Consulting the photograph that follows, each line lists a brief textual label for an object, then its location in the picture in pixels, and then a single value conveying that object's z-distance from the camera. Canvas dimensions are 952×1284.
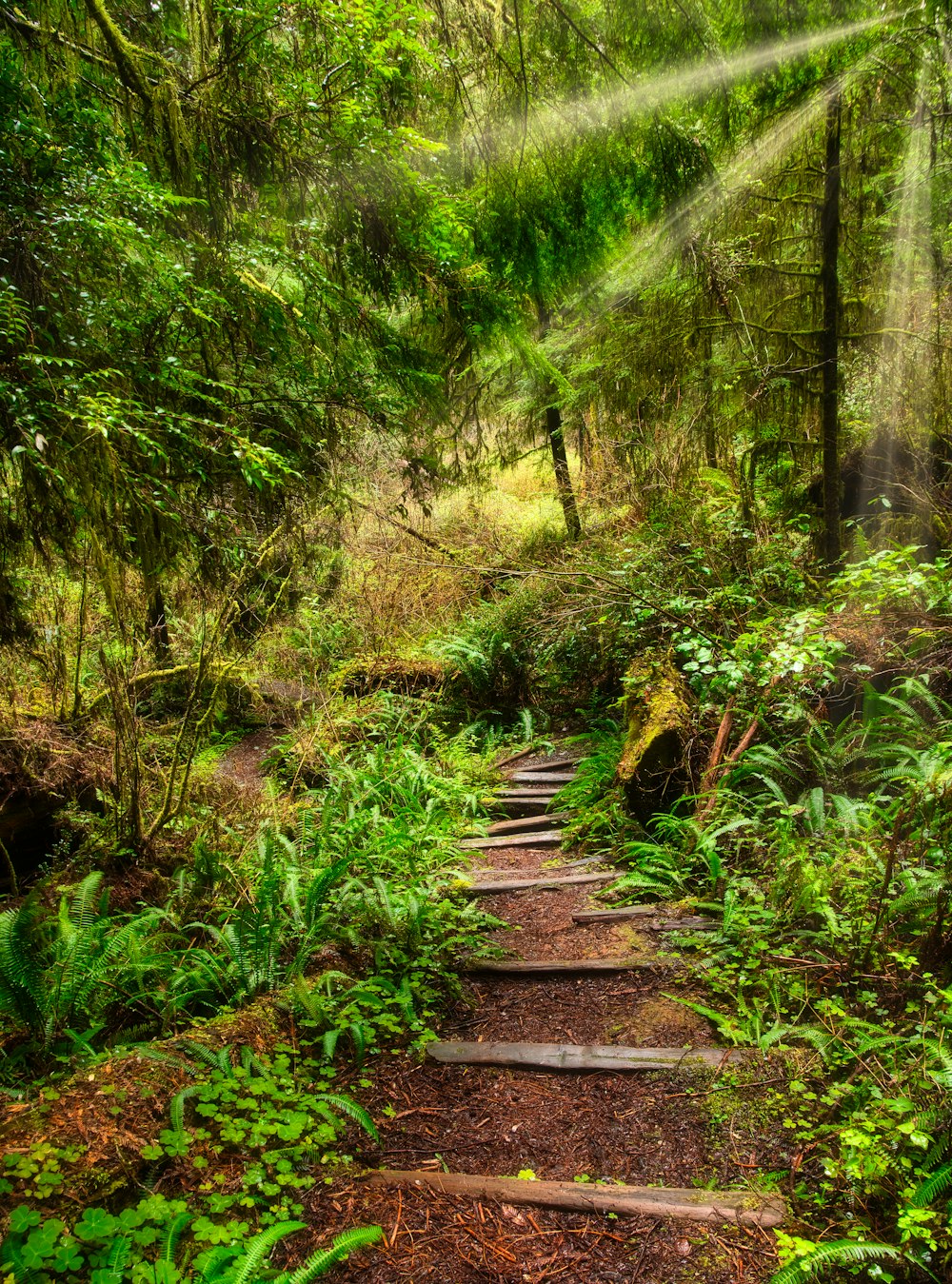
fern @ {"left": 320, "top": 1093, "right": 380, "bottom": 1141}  2.45
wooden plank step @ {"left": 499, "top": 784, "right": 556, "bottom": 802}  6.52
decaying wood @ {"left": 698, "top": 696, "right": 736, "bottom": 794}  4.83
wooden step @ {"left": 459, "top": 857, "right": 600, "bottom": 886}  4.92
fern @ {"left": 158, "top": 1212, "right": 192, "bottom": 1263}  1.78
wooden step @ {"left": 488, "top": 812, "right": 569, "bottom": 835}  6.03
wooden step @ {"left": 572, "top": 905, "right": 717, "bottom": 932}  3.73
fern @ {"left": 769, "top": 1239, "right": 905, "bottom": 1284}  1.77
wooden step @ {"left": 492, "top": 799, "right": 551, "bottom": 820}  6.38
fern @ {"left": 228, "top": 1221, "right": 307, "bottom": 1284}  1.70
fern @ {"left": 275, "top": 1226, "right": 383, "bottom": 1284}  1.80
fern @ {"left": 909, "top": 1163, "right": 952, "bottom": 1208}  1.88
